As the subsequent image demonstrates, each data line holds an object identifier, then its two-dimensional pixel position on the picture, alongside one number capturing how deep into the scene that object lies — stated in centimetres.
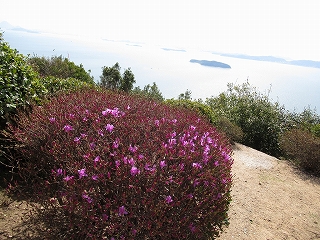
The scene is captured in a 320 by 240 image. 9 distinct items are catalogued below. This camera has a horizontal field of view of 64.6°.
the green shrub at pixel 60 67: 1530
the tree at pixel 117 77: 1956
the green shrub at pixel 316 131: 908
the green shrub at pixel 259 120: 1088
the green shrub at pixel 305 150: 749
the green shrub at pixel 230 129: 957
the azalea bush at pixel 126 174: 204
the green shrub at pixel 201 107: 898
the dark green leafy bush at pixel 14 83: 359
